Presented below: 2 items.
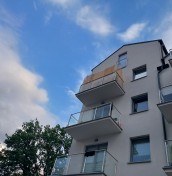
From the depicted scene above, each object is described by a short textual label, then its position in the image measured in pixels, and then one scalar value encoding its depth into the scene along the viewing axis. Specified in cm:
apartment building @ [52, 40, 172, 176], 839
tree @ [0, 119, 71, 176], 2232
